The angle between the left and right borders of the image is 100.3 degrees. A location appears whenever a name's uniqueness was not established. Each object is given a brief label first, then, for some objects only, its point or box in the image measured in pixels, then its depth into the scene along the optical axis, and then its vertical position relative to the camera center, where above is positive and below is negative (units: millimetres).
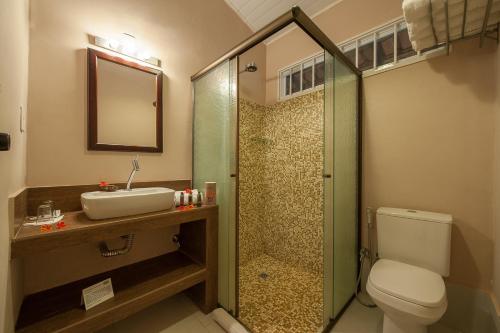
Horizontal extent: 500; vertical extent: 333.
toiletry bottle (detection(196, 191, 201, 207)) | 1719 -268
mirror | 1542 +502
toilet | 1144 -706
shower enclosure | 1504 -191
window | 1772 +1099
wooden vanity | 1091 -823
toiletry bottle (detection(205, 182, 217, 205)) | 1701 -214
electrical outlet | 660 +79
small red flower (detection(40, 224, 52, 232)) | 1075 -325
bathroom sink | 1215 -229
